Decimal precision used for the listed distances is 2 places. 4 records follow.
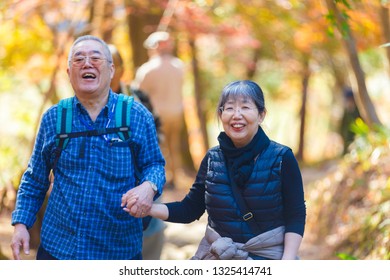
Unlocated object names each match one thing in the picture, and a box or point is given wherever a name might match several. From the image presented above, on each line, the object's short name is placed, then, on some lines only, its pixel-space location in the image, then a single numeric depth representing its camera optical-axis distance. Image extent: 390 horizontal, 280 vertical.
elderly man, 6.85
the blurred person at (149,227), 10.33
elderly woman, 6.55
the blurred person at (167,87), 19.40
